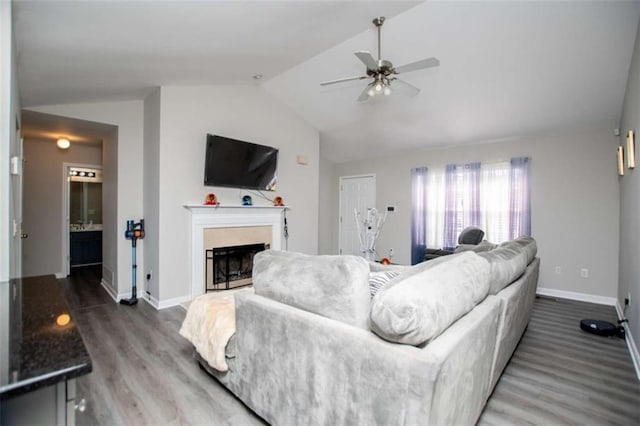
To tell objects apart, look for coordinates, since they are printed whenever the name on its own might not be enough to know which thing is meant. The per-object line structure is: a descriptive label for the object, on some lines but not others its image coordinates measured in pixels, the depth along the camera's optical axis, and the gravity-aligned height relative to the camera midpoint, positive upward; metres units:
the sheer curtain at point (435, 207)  5.57 +0.11
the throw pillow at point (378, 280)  1.51 -0.34
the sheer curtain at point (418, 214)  5.75 -0.02
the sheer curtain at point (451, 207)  5.34 +0.10
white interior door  6.73 +0.23
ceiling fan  2.74 +1.37
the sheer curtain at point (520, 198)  4.63 +0.22
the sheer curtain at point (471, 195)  5.08 +0.30
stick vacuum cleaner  4.01 -0.31
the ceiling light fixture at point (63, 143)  4.55 +1.07
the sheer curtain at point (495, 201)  4.87 +0.19
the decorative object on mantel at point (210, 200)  4.05 +0.18
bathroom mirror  5.79 +0.21
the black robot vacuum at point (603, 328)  2.98 -1.15
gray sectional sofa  1.10 -0.55
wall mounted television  4.09 +0.71
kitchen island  0.64 -0.34
